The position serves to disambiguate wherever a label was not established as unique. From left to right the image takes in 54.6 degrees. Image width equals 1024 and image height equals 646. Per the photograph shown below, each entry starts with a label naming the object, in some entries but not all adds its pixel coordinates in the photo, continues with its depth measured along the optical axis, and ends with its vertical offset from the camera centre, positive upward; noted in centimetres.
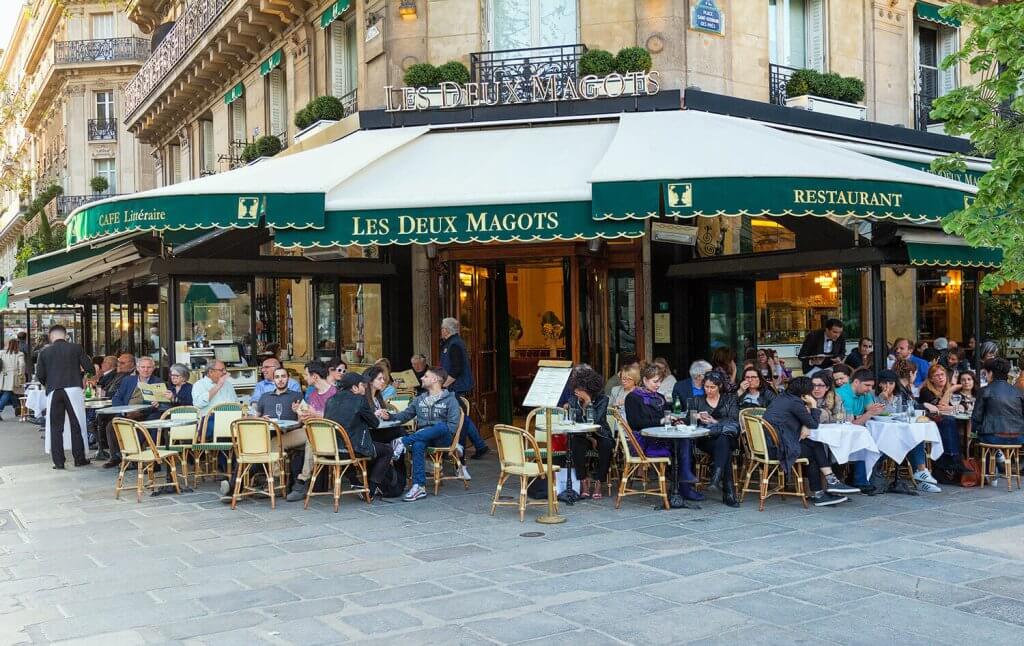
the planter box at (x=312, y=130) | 1418 +283
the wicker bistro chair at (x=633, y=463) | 838 -124
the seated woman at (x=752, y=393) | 899 -71
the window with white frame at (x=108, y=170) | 3825 +613
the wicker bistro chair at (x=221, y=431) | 938 -101
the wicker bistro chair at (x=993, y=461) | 905 -140
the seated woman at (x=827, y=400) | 863 -77
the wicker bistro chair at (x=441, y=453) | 926 -124
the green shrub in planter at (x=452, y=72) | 1248 +314
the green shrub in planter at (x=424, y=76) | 1252 +312
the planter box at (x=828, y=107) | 1270 +271
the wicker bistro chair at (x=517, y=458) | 809 -116
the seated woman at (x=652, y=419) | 852 -88
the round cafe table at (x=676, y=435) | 823 -98
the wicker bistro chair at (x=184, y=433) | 977 -105
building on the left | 3766 +894
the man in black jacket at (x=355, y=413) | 870 -79
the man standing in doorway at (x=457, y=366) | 1176 -53
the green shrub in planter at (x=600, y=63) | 1203 +311
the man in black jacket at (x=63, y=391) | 1163 -74
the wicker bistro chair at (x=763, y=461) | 829 -123
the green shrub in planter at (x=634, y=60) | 1194 +311
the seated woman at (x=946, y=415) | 934 -98
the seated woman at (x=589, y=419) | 882 -91
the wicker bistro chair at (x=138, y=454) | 927 -119
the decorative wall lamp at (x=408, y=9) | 1288 +407
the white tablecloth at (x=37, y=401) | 1656 -123
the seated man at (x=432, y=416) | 916 -89
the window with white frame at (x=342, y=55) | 1520 +414
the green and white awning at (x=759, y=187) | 890 +117
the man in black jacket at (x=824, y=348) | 1198 -42
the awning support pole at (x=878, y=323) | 1014 -10
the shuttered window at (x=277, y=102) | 1789 +403
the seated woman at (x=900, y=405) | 901 -85
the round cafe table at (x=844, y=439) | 842 -107
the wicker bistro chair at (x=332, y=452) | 853 -112
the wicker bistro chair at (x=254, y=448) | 870 -109
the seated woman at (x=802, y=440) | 827 -105
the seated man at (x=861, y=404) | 875 -84
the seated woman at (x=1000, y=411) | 902 -92
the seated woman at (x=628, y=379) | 916 -56
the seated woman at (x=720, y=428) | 850 -96
